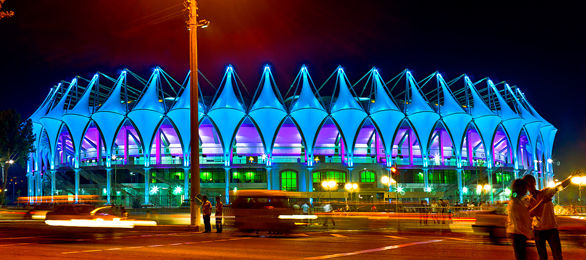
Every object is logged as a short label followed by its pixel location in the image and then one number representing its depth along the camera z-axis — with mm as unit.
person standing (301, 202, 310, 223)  33219
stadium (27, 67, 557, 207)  74188
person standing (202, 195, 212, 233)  22578
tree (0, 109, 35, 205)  63688
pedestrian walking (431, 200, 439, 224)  30894
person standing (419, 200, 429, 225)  31550
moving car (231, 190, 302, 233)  21172
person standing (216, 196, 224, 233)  22625
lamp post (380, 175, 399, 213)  65125
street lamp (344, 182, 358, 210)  55566
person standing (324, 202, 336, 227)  26594
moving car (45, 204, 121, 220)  22803
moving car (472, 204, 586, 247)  15844
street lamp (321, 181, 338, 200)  53156
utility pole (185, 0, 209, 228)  23219
